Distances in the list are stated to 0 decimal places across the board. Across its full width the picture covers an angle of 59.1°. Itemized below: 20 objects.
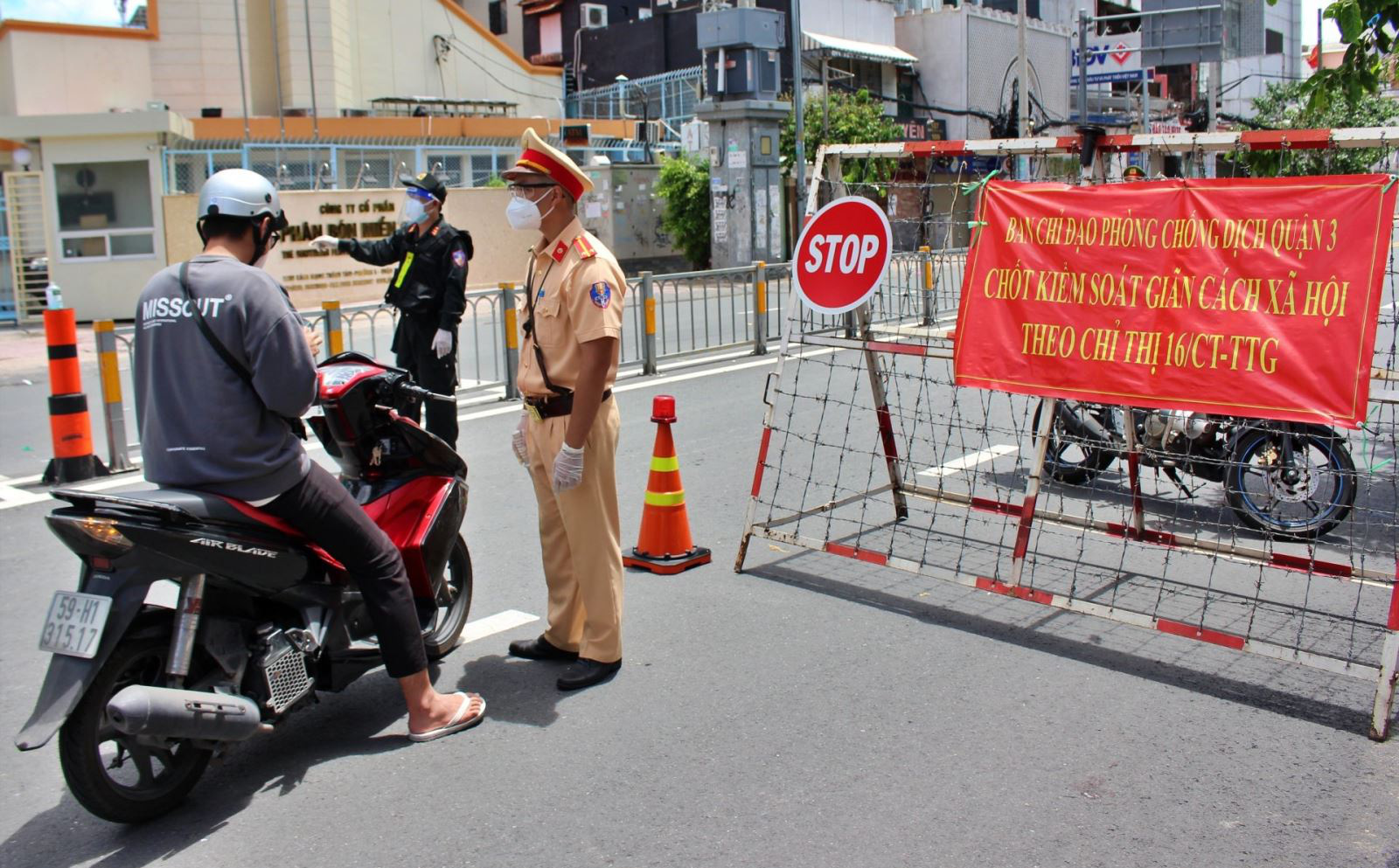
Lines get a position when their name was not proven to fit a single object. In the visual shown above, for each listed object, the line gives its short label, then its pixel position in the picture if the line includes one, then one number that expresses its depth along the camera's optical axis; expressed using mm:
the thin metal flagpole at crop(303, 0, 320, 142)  26609
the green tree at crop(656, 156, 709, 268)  26906
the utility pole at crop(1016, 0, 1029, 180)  28641
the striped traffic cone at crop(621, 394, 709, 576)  6238
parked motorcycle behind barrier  6672
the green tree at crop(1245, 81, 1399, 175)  6762
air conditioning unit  43094
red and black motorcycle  3527
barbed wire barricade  5316
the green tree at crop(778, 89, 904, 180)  28953
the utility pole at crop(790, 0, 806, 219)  24062
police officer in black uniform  7957
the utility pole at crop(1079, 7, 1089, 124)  24438
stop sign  5805
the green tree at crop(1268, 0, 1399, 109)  6699
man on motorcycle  3719
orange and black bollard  8445
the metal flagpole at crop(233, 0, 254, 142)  25953
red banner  4555
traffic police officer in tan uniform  4574
